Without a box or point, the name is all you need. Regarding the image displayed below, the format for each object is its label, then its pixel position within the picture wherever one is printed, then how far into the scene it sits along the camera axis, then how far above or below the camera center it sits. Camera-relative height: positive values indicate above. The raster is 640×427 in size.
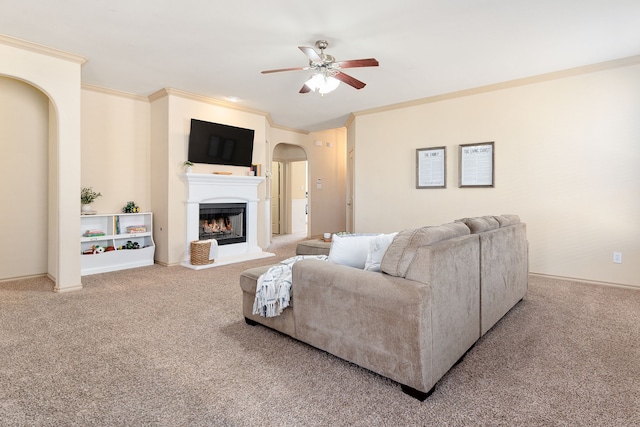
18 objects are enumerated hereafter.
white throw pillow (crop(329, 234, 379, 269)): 2.15 -0.24
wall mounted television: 4.95 +1.09
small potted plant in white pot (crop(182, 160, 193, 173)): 4.84 +0.69
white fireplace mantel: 4.94 +0.20
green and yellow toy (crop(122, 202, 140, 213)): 4.82 +0.08
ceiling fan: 2.98 +1.36
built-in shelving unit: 4.33 -0.40
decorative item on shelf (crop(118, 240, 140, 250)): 4.70 -0.46
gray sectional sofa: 1.63 -0.51
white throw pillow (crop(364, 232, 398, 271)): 1.98 -0.24
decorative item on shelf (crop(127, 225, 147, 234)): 4.75 -0.23
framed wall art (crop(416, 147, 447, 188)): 4.89 +0.68
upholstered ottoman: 3.67 -0.40
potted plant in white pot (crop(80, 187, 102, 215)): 4.35 +0.18
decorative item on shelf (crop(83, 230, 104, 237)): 4.37 -0.26
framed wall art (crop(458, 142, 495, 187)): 4.50 +0.66
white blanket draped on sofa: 2.22 -0.54
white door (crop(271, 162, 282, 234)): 8.94 +0.49
